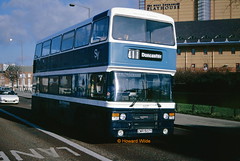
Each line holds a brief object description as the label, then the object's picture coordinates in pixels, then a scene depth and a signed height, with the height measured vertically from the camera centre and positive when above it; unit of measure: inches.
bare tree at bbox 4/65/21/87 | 3229.8 +123.4
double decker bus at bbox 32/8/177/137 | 354.3 +13.0
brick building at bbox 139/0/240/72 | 2503.3 +349.3
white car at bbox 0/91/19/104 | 1130.7 -56.5
